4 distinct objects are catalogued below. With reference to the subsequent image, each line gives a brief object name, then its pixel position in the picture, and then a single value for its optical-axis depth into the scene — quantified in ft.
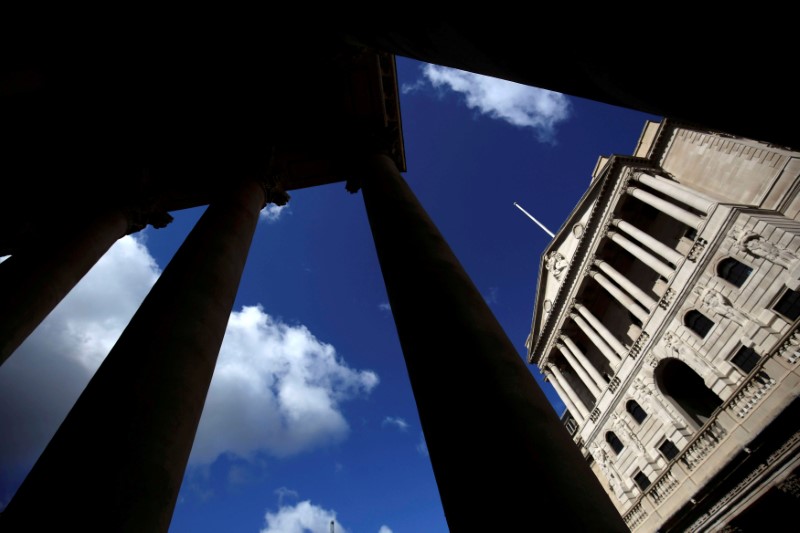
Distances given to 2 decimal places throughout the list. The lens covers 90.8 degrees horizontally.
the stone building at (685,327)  56.90
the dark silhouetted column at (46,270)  25.82
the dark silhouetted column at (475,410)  9.61
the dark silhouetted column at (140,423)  10.88
